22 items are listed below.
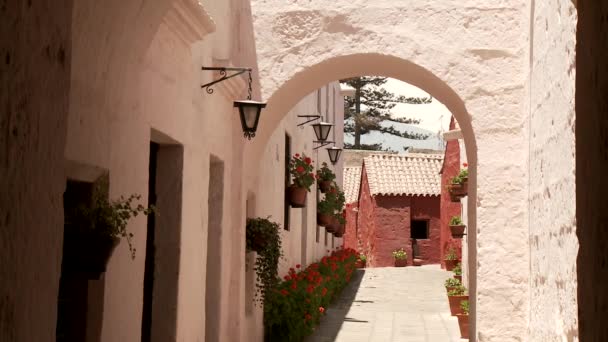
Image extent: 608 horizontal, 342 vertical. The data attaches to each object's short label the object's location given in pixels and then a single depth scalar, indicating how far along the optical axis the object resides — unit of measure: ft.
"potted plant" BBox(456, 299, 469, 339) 35.60
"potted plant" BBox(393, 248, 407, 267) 89.97
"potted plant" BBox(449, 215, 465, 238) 53.72
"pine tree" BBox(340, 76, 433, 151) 137.59
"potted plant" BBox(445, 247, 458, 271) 69.33
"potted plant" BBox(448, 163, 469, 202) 43.80
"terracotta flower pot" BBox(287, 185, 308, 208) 39.29
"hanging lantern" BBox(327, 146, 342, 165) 54.41
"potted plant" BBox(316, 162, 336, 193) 52.34
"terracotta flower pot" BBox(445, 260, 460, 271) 68.19
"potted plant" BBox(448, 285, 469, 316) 42.01
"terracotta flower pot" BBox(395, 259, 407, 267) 90.15
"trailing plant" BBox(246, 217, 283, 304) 27.43
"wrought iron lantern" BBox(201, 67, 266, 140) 22.74
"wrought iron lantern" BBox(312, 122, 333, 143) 43.80
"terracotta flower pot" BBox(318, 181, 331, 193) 52.65
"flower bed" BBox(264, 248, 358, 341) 31.35
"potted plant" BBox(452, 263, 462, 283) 54.95
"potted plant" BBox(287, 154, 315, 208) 37.91
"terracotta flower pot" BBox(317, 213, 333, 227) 58.95
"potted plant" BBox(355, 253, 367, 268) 89.39
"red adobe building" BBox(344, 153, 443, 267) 90.99
